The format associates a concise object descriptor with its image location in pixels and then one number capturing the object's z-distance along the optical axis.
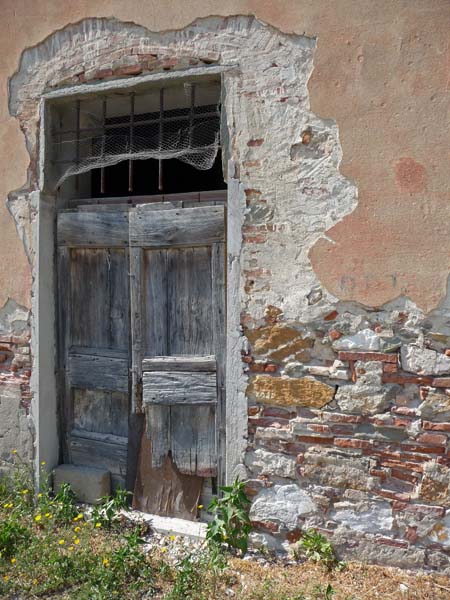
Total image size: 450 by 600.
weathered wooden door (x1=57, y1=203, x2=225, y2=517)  3.42
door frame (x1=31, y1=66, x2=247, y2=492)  3.16
